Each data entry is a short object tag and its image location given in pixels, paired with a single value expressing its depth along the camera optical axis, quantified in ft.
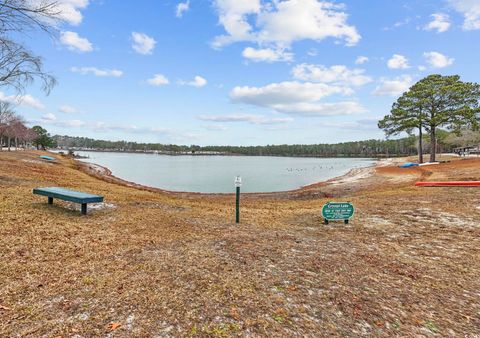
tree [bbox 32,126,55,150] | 362.57
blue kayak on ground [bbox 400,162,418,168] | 122.83
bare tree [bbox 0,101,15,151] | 159.99
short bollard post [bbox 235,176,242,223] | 28.63
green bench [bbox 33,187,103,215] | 26.04
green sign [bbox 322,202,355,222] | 29.25
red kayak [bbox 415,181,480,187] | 49.58
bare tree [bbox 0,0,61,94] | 34.40
